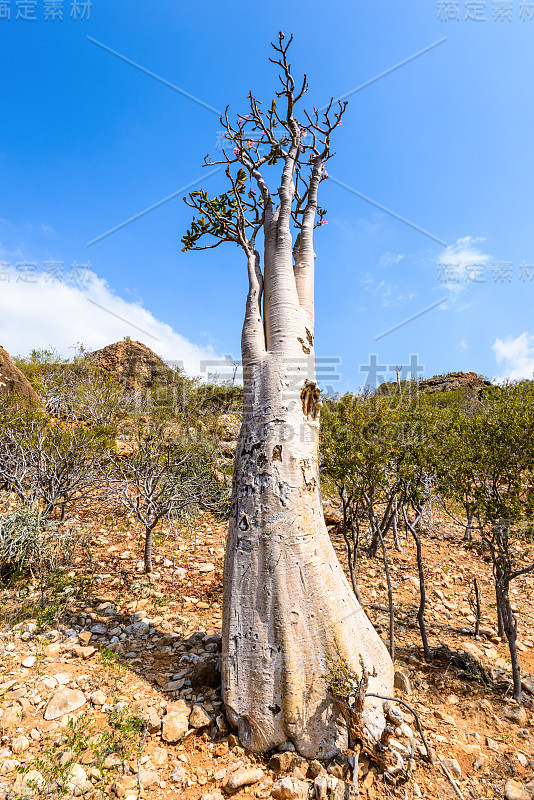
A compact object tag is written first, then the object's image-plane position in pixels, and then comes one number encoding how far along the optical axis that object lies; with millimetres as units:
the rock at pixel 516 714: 3262
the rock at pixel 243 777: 2343
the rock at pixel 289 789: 2277
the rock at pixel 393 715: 2787
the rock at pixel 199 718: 2732
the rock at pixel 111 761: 2363
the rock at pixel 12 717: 2586
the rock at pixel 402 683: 3436
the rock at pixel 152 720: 2660
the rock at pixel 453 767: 2590
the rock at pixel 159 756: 2463
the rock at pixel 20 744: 2409
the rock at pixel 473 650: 4234
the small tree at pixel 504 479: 3574
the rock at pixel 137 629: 3916
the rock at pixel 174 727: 2627
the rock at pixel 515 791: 2486
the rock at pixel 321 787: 2285
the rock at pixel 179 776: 2361
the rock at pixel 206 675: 3207
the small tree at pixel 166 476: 5781
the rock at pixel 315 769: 2445
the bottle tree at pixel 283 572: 2611
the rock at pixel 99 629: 3859
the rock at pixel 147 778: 2304
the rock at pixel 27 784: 2143
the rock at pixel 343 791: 2275
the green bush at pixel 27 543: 4645
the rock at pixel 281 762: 2480
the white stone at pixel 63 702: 2721
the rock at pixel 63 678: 3047
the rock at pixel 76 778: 2211
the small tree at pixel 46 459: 5863
